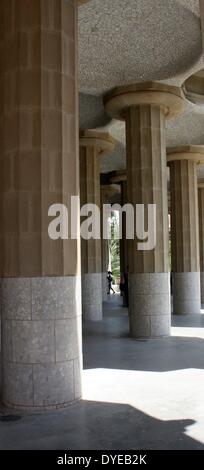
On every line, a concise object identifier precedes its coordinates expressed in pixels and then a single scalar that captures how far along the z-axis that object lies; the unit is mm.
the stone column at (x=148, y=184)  15219
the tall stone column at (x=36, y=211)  7707
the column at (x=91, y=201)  20594
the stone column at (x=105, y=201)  32281
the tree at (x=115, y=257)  61031
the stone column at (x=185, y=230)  22969
